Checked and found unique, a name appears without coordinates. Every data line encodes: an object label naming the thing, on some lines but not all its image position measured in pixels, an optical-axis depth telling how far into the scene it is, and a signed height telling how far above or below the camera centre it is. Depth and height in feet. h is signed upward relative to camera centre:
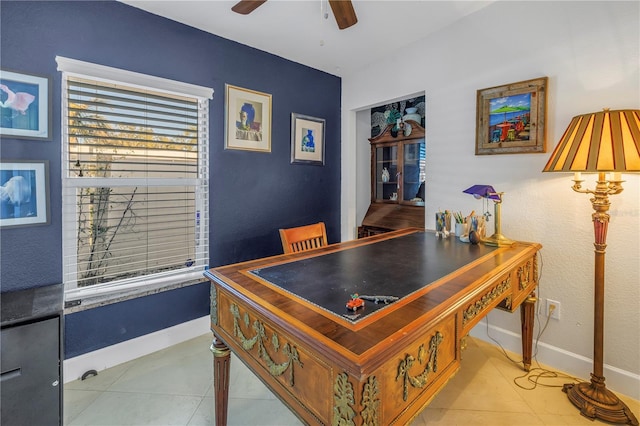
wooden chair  6.63 -0.71
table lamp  6.06 -0.07
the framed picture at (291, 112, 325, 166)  9.94 +2.40
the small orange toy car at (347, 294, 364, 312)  3.11 -1.02
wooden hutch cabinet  10.82 +1.07
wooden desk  2.50 -1.17
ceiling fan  5.20 +3.72
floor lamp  4.39 +0.64
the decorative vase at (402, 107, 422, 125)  10.79 +3.43
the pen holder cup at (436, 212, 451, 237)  7.07 -0.37
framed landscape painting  6.35 +2.09
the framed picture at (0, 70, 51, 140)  5.46 +1.94
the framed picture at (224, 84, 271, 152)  8.45 +2.63
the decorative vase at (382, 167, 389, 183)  11.96 +1.36
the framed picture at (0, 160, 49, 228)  5.51 +0.27
